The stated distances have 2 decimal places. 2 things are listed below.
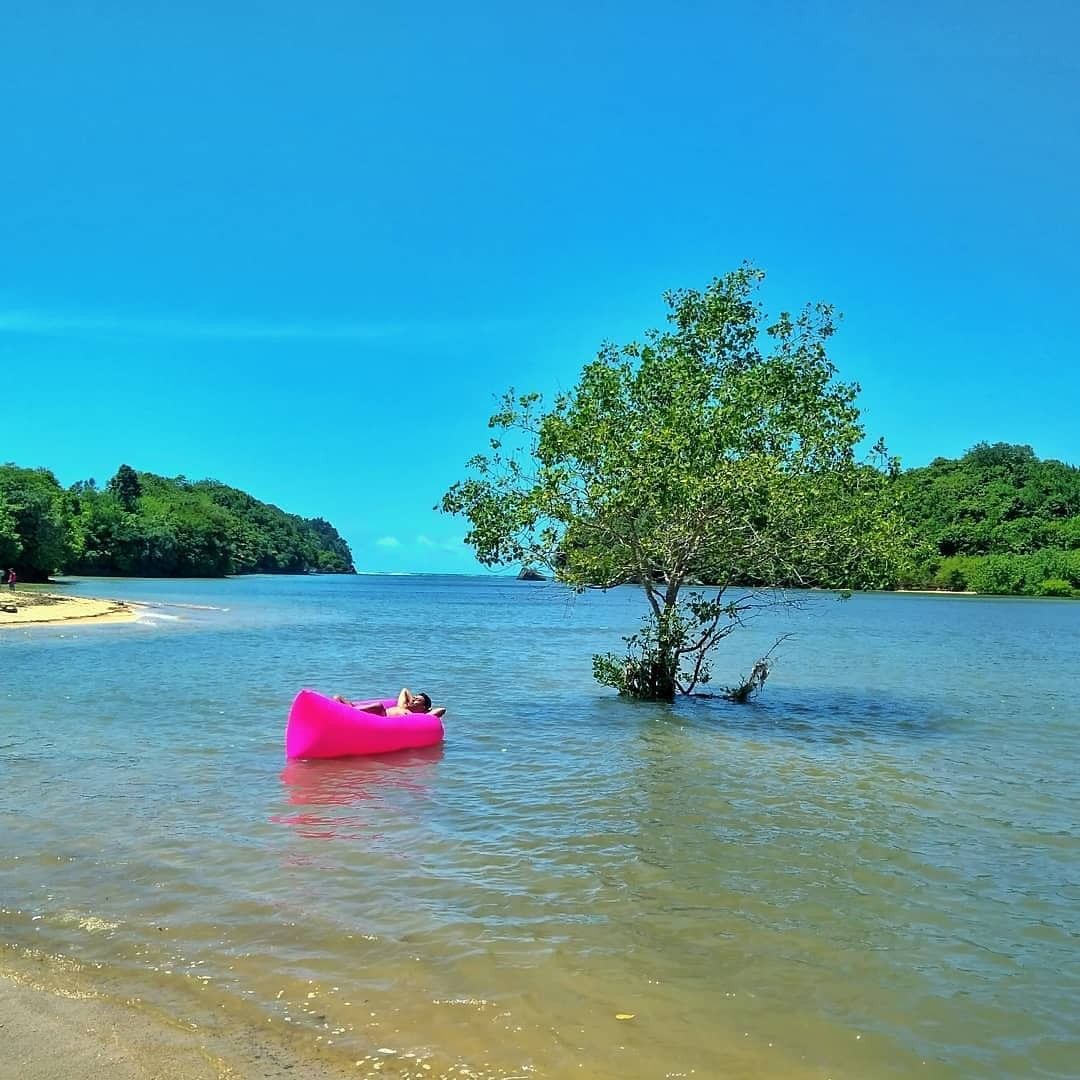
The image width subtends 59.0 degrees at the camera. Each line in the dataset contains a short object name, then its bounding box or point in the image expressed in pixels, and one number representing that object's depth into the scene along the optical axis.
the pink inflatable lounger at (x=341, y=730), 13.45
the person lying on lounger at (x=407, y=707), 15.24
